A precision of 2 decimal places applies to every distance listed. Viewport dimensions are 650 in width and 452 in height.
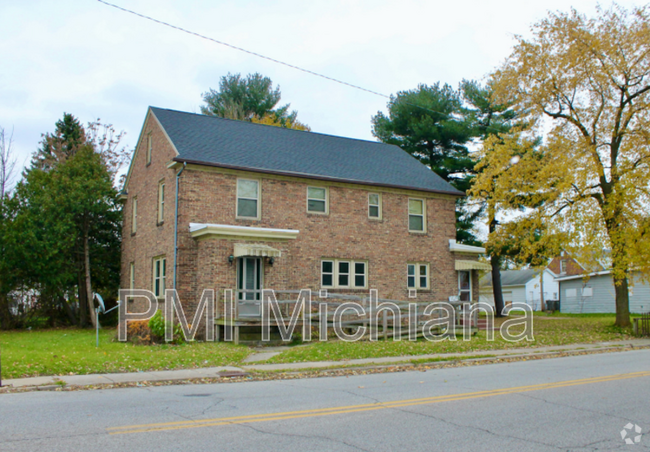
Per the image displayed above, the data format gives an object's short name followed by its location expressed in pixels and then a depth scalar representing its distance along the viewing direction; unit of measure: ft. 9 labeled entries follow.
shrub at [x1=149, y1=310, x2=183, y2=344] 58.18
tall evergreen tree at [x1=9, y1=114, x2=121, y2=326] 80.33
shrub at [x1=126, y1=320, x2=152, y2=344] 57.52
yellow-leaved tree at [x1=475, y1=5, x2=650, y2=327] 71.10
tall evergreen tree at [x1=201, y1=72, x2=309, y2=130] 169.99
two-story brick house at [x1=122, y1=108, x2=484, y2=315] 64.85
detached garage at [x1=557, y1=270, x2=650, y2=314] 134.92
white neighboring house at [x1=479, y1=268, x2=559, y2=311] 179.83
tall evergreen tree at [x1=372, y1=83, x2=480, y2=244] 118.62
